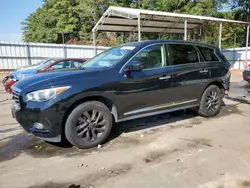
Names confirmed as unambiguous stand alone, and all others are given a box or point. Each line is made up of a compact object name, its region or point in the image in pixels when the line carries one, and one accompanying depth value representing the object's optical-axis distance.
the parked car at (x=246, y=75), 9.50
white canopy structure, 12.98
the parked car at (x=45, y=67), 8.27
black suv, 3.46
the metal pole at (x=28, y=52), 16.72
